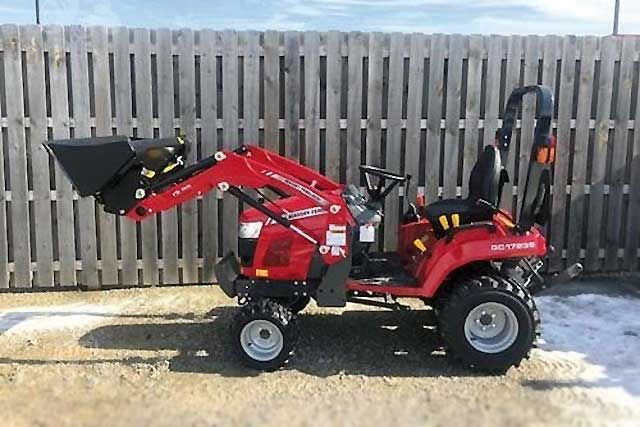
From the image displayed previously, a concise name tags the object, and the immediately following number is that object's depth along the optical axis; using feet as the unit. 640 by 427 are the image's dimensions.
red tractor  16.56
